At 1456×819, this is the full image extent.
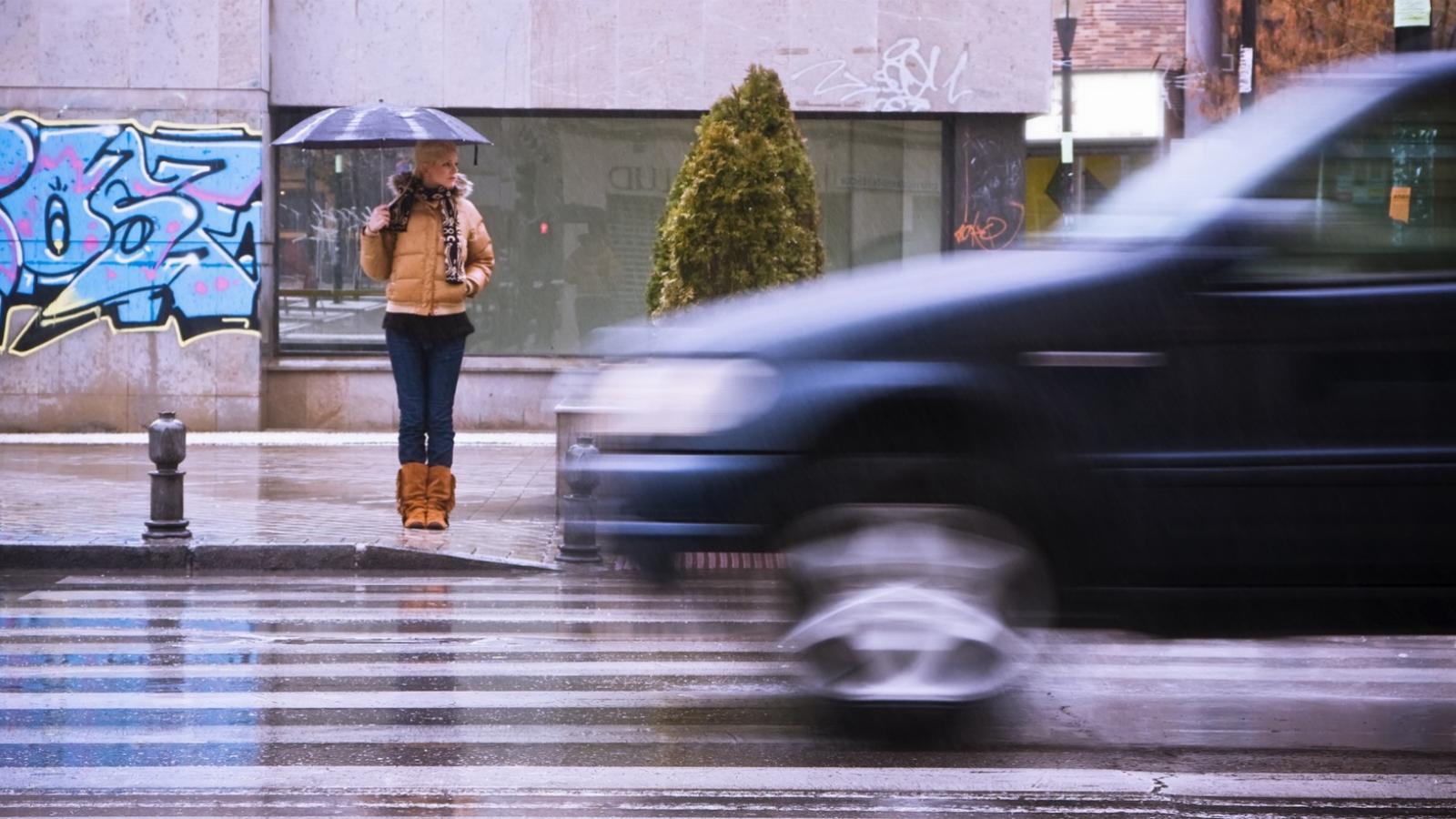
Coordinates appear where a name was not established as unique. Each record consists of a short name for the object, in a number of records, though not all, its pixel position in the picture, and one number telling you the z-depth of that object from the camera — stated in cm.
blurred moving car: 1021
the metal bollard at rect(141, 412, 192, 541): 1955
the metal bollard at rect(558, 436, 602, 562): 1977
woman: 2081
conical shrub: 2562
